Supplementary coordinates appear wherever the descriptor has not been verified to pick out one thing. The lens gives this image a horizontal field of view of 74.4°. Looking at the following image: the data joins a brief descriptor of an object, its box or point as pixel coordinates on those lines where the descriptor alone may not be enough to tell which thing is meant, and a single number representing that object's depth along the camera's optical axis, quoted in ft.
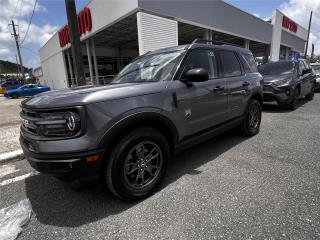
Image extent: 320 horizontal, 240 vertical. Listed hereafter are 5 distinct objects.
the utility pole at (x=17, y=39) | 103.78
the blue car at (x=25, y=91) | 68.18
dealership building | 35.12
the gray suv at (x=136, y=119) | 6.73
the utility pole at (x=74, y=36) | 21.41
